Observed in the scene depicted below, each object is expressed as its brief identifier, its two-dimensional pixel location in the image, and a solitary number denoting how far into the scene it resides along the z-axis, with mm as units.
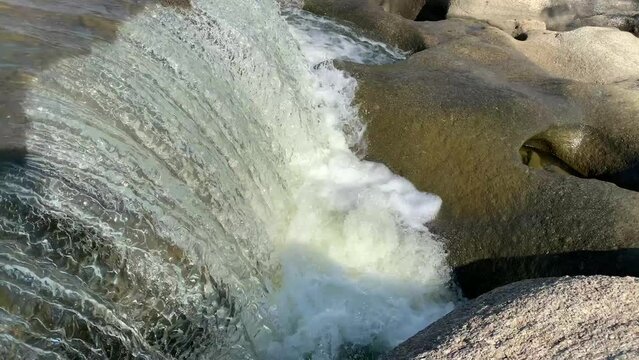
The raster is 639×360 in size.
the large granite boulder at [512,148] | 5633
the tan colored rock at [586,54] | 8164
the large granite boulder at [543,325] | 3641
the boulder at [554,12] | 9633
